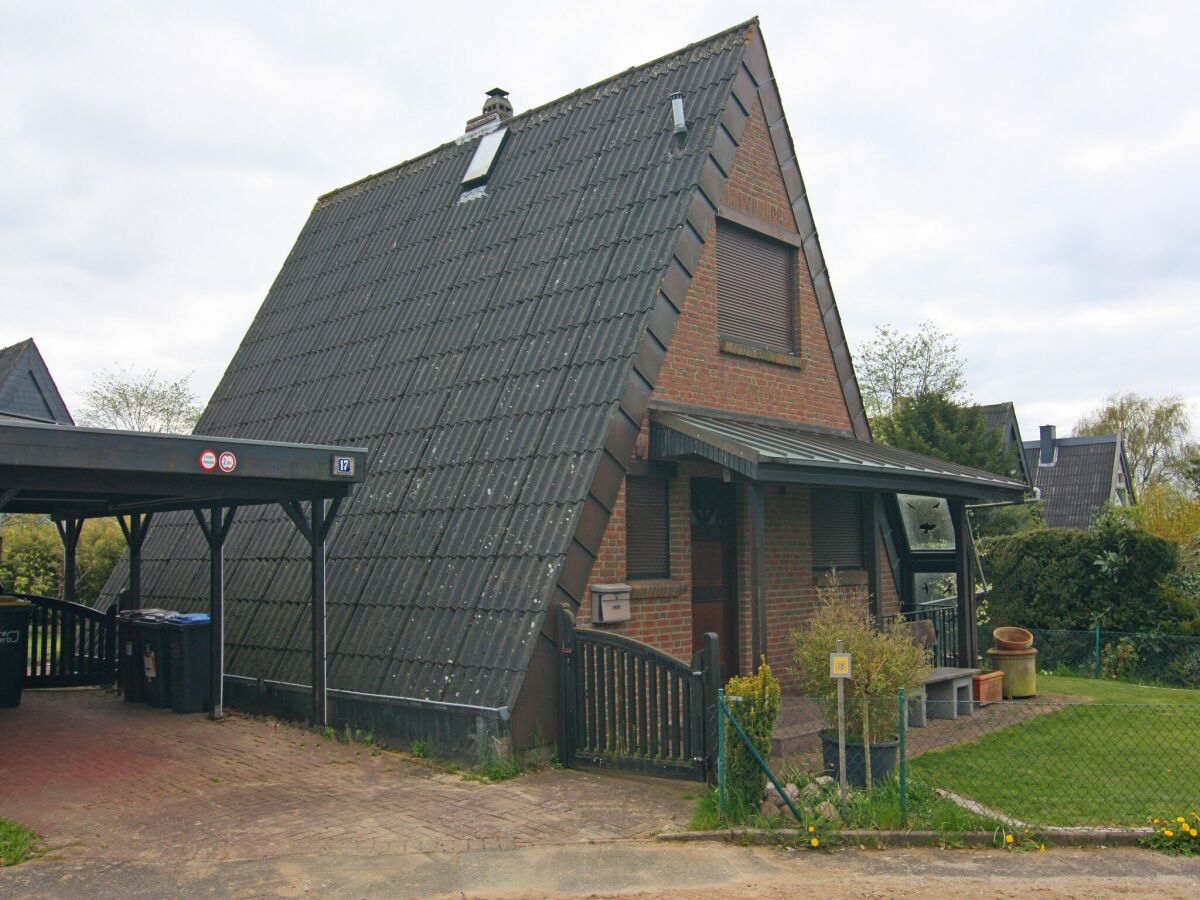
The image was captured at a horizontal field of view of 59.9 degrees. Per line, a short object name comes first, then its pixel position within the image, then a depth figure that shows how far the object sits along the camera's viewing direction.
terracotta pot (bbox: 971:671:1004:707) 12.24
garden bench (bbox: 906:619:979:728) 11.58
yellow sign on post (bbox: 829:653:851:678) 7.27
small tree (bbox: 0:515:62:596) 22.62
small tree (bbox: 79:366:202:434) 46.19
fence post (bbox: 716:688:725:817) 7.13
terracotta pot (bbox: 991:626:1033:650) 12.95
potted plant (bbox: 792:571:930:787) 7.71
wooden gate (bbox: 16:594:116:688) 14.18
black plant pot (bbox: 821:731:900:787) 7.69
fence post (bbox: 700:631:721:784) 7.86
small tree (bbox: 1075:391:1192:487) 56.66
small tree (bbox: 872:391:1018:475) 29.05
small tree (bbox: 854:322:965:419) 42.06
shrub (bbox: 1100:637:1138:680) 16.55
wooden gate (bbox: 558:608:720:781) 8.00
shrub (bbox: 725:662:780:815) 7.22
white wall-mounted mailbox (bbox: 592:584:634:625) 9.59
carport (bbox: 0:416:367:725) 8.37
